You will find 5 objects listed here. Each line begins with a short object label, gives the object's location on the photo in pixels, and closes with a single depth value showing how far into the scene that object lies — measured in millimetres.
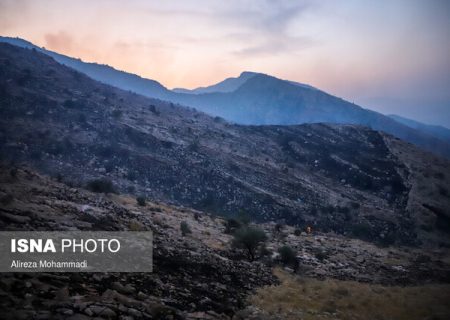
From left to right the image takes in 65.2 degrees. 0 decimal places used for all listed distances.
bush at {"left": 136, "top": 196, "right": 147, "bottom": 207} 21561
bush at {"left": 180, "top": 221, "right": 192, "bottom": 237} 18266
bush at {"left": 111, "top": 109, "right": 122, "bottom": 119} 43694
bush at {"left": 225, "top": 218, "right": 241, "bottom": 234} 22891
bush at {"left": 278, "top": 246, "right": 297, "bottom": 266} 17881
